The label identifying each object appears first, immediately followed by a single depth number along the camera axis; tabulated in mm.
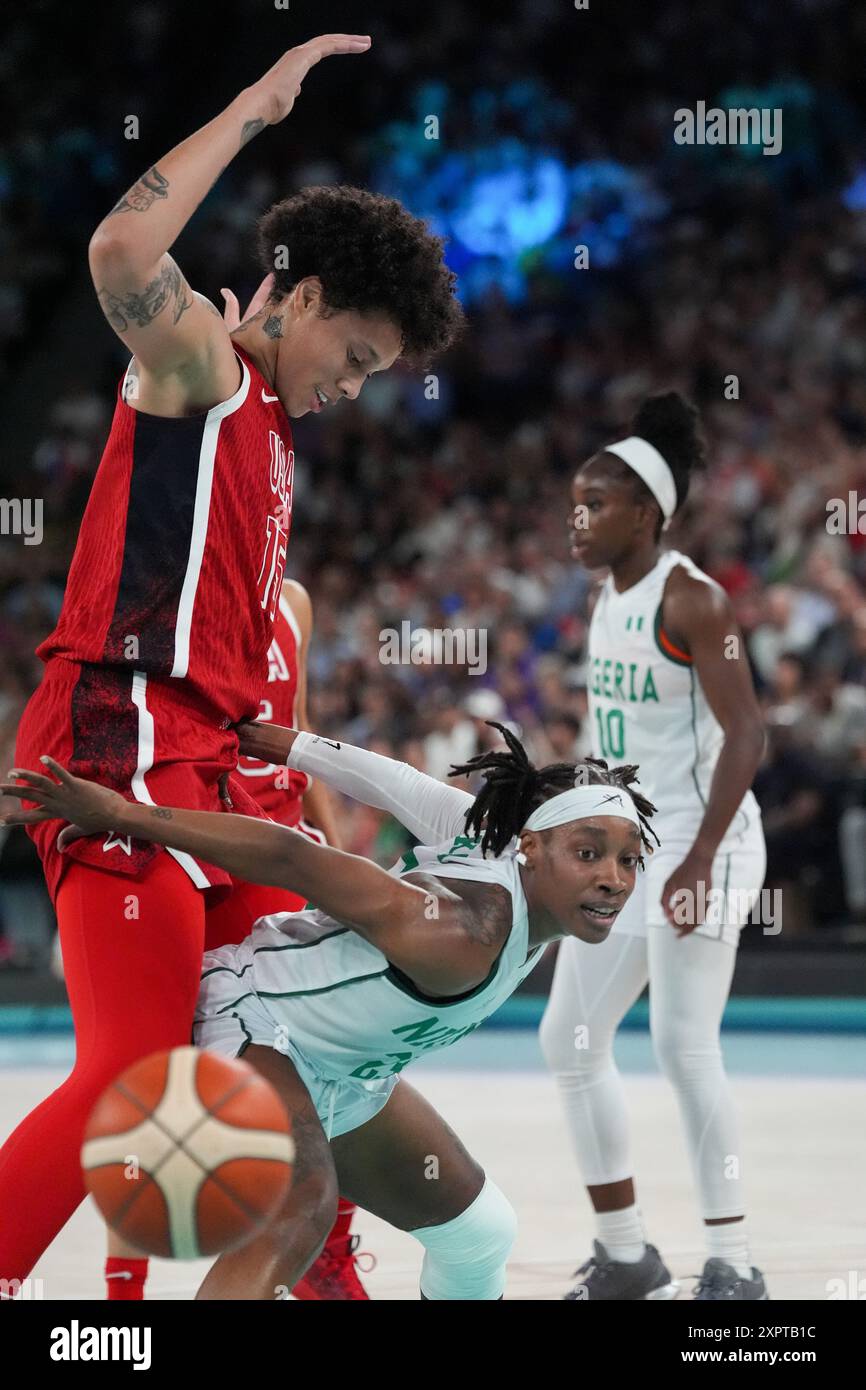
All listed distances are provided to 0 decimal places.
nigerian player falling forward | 3008
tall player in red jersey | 2959
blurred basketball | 2789
